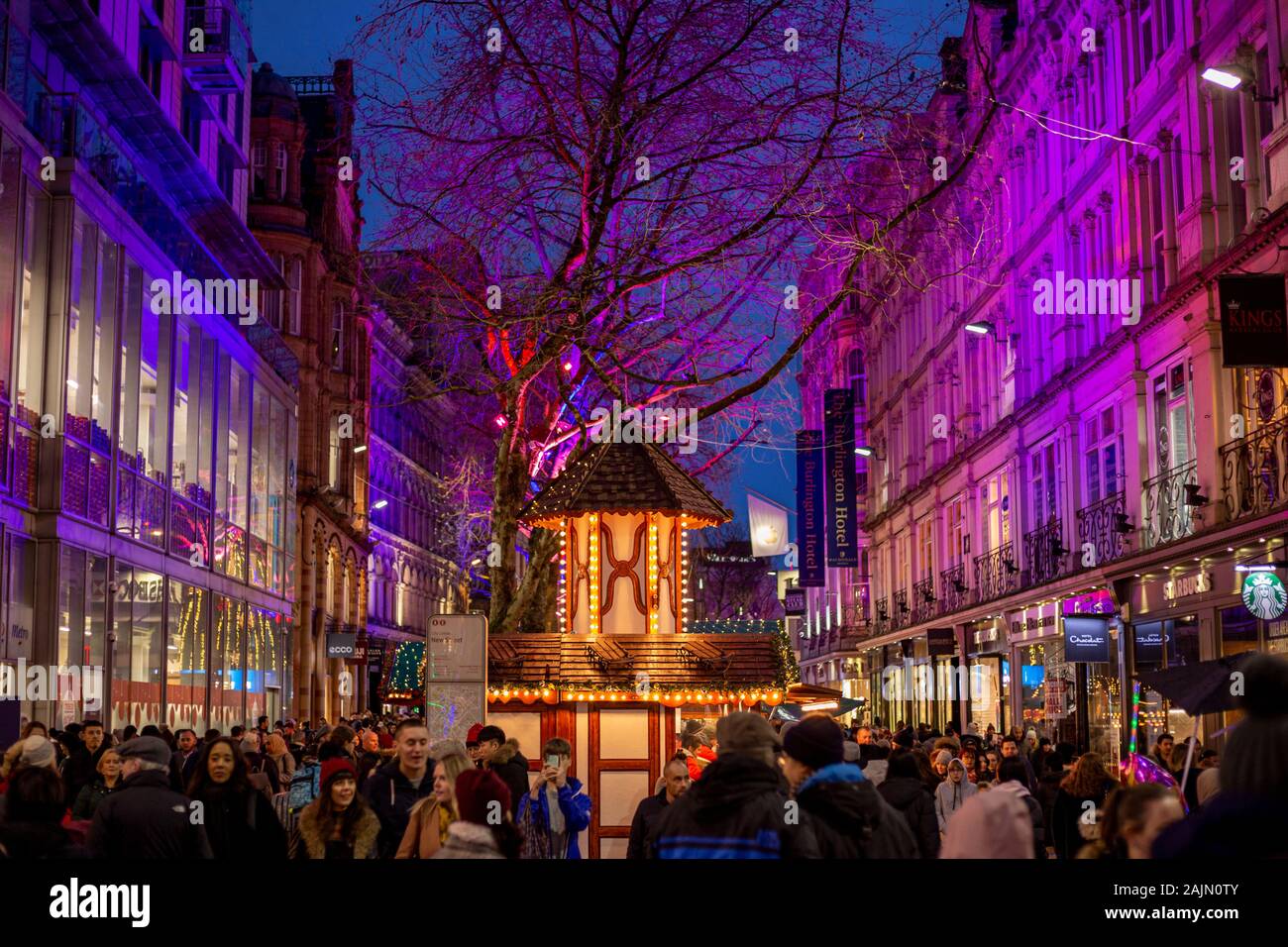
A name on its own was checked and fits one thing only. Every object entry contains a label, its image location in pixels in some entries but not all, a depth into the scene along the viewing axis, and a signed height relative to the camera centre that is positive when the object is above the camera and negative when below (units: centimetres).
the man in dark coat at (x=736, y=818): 600 -48
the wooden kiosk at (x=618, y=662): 1961 +29
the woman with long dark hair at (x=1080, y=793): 1165 -78
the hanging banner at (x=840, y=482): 5381 +660
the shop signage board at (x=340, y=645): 5159 +137
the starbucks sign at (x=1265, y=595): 2077 +104
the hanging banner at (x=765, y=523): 4047 +396
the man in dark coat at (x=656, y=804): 978 -74
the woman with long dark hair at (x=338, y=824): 898 -73
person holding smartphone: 1077 -81
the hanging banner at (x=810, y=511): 5521 +582
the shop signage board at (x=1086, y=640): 2741 +68
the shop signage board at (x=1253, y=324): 2033 +432
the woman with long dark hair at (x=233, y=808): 887 -63
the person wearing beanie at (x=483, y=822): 679 -57
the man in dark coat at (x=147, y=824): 788 -63
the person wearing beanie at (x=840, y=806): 631 -47
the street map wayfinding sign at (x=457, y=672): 1521 +15
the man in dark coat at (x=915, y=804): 1059 -76
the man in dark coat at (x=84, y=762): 1344 -57
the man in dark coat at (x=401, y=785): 980 -56
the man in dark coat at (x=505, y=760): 1219 -53
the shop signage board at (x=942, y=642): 4306 +105
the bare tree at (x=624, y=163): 1588 +519
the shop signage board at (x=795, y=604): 7469 +360
